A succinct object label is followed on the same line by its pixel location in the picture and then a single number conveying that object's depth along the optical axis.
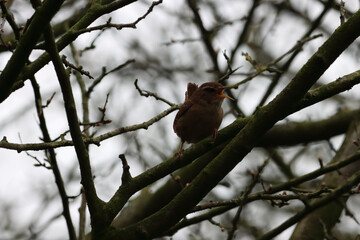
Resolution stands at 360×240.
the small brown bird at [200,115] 9.61
